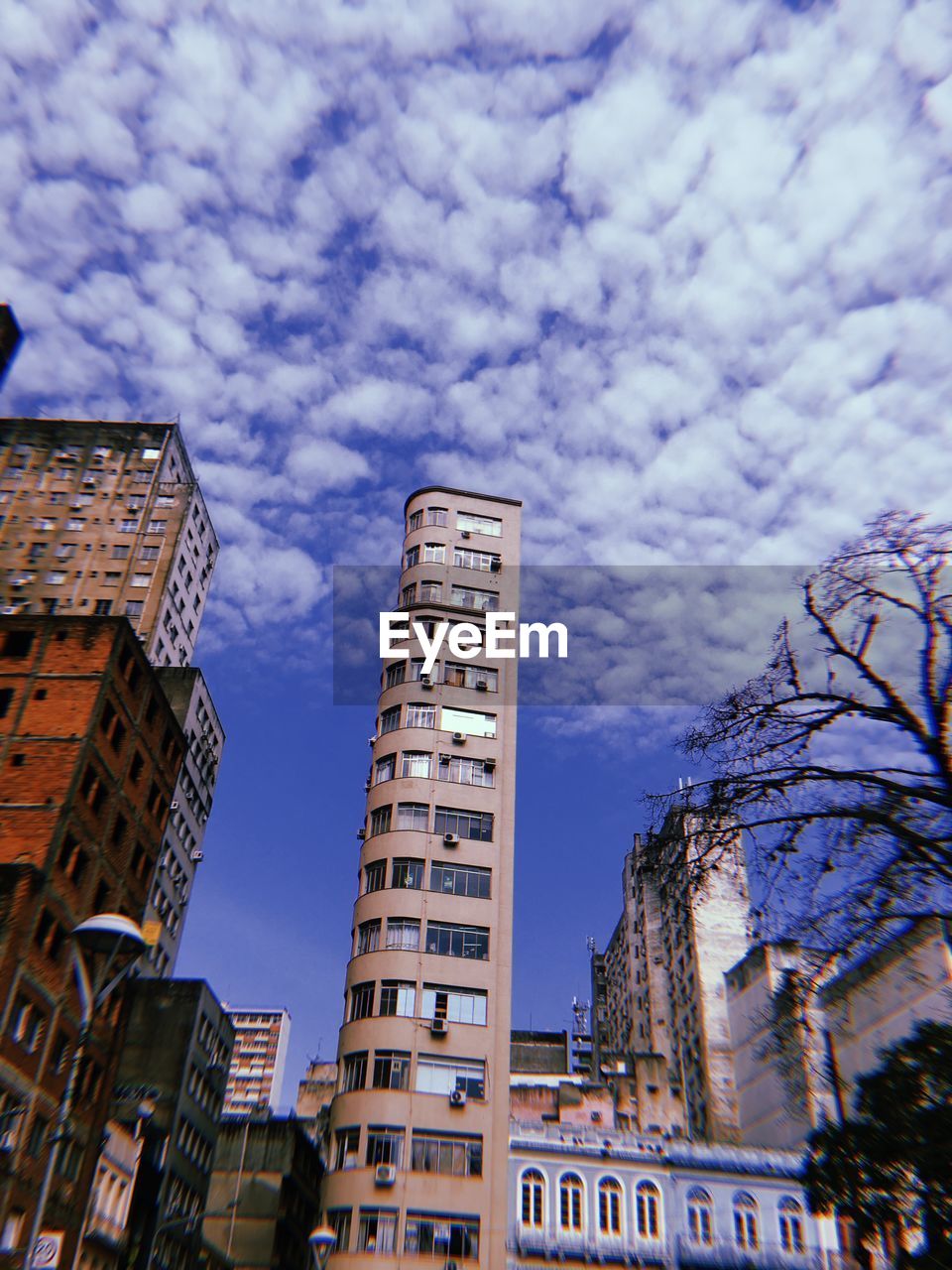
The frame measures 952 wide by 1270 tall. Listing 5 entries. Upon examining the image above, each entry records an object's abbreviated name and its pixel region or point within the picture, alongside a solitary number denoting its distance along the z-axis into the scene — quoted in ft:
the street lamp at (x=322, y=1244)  125.90
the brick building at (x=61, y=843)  109.81
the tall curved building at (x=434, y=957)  139.03
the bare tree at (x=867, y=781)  32.48
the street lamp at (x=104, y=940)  56.13
